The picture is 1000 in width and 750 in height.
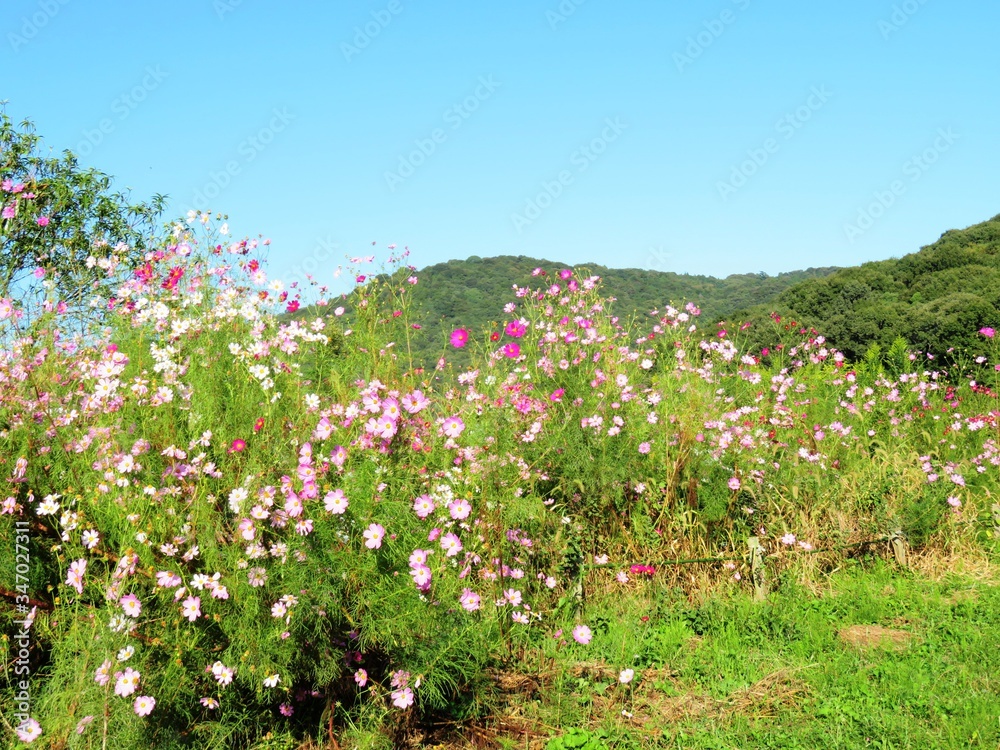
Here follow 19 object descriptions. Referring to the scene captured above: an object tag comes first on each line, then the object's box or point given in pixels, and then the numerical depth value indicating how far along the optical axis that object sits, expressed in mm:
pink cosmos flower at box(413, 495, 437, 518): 2646
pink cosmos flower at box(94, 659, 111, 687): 2436
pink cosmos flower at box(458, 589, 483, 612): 2752
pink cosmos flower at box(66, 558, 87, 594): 2684
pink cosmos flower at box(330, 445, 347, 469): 2688
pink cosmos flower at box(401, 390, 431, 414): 2811
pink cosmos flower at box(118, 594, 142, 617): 2445
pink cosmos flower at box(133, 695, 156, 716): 2391
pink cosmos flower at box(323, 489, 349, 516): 2486
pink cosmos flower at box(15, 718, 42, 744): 2605
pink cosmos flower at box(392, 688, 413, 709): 2566
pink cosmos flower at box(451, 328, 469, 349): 4376
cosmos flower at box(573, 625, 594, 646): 3413
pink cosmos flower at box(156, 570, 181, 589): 2502
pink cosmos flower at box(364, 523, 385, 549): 2482
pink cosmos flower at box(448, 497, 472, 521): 2824
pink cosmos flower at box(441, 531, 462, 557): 2680
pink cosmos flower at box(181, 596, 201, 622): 2482
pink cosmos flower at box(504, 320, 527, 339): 4818
